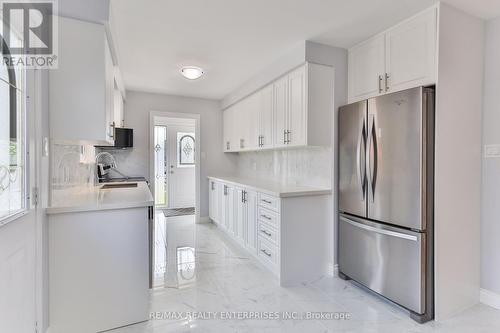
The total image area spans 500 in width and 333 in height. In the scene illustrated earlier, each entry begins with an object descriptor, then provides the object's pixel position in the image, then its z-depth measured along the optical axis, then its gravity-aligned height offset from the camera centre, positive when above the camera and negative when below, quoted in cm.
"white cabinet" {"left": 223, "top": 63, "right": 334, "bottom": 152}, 272 +63
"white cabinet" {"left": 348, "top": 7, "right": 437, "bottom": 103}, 206 +94
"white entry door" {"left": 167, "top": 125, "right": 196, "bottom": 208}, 652 -8
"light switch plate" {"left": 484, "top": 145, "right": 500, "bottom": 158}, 218 +11
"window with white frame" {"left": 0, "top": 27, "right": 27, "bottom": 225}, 127 +11
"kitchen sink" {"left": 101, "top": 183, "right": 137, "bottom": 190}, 326 -30
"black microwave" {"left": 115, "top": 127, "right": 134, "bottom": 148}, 402 +41
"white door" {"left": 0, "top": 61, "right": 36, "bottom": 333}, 126 -28
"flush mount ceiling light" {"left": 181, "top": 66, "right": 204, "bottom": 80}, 332 +118
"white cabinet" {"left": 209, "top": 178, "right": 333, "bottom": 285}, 263 -77
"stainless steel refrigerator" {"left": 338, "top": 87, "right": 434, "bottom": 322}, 198 -28
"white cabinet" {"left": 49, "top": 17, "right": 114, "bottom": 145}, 180 +55
